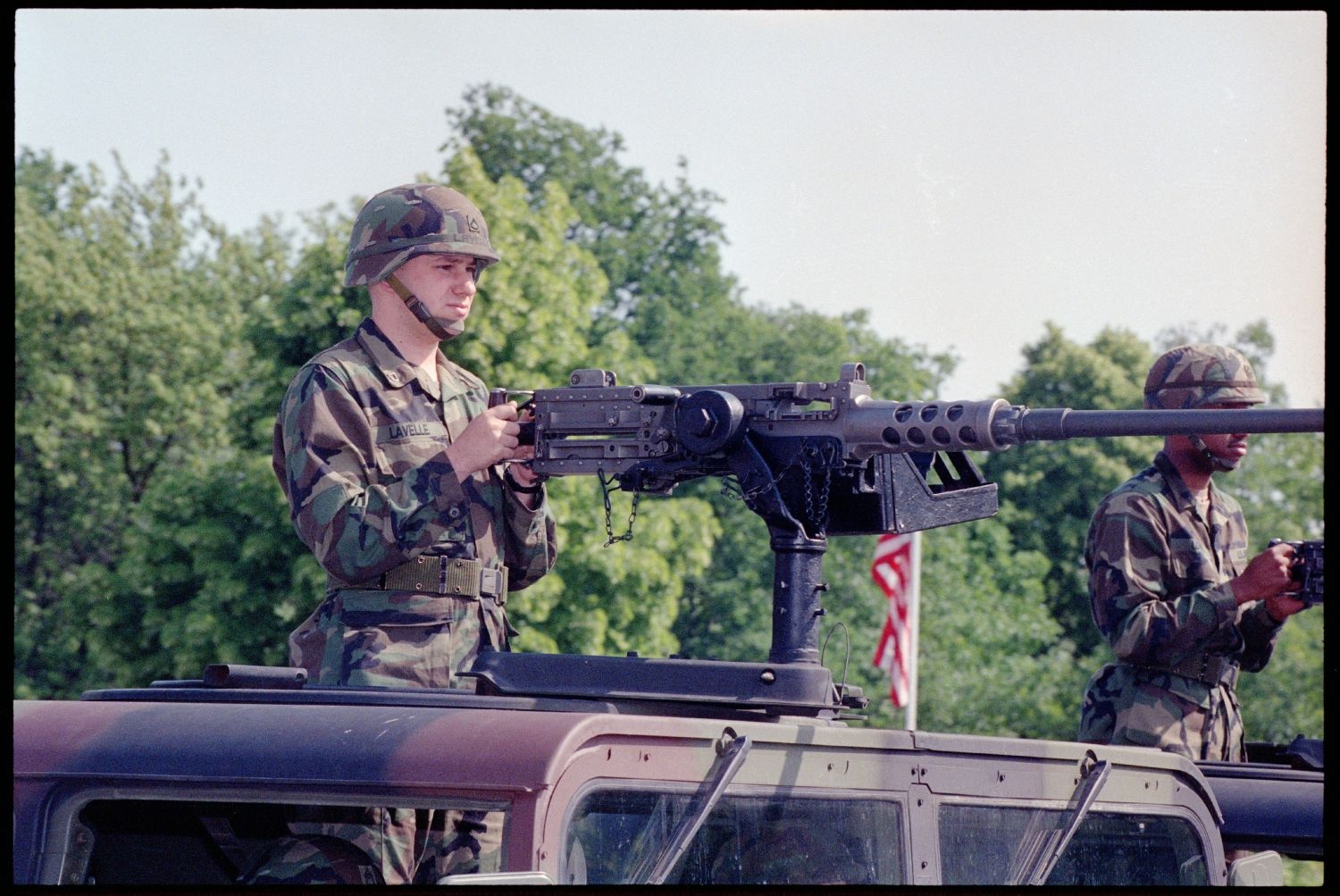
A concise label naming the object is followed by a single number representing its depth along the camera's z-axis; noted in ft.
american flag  83.51
